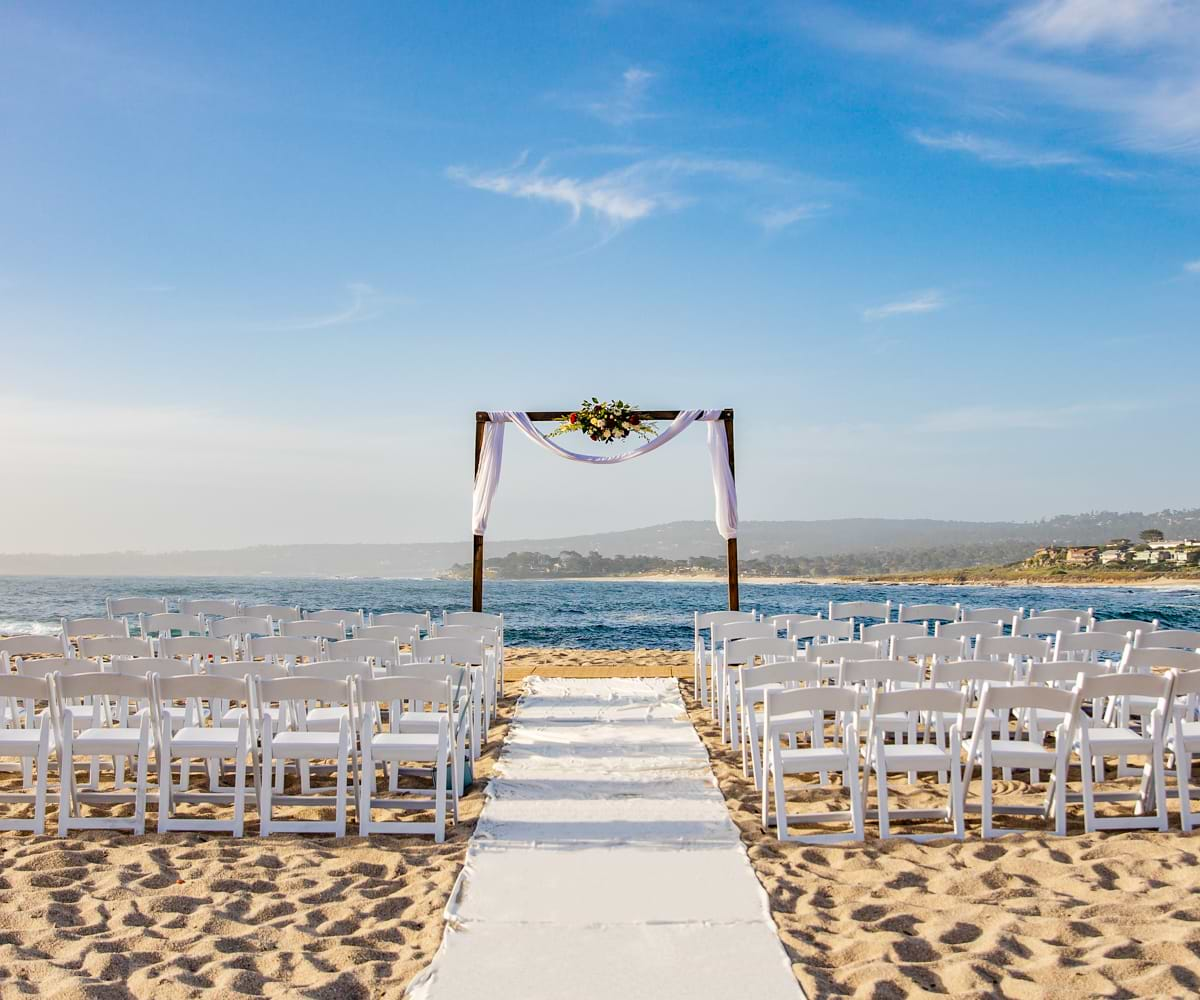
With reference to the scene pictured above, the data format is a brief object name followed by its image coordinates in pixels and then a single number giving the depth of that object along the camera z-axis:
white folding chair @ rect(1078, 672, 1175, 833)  4.63
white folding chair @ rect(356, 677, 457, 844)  4.57
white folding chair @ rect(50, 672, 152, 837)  4.62
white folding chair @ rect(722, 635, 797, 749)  5.72
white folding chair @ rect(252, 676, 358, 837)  4.57
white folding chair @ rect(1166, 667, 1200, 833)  4.63
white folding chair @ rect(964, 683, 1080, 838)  4.50
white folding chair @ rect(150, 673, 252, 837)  4.60
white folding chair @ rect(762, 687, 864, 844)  4.48
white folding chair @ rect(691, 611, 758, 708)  8.42
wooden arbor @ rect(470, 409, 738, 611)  11.07
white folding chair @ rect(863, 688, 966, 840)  4.45
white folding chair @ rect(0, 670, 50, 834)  4.63
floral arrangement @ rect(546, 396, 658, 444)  10.91
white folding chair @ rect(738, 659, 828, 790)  4.95
